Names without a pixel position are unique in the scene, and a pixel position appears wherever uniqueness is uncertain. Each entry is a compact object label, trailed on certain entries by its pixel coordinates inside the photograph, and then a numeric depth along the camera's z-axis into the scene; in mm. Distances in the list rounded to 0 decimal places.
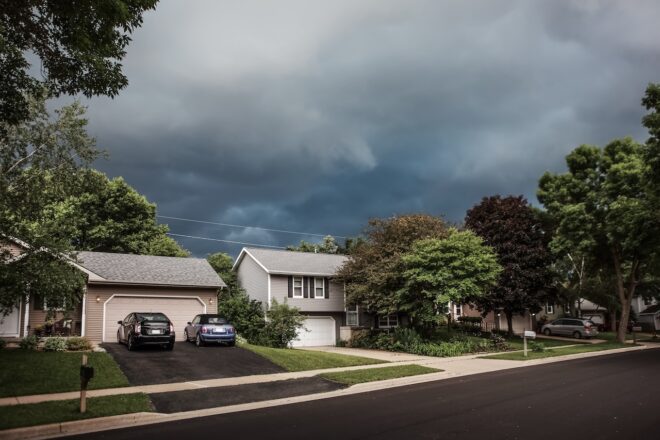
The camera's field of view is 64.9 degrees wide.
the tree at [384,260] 29875
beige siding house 24594
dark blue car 23859
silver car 40844
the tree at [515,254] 35188
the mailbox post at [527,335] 24766
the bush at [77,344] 20906
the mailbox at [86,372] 11242
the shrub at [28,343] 20219
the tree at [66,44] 9430
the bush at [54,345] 20375
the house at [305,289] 33469
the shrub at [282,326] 27953
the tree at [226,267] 38444
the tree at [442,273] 27250
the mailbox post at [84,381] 11205
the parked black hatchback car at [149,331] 21359
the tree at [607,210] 30859
